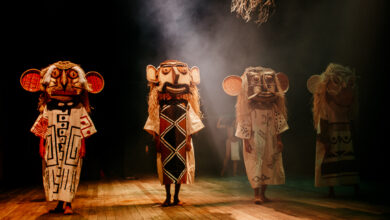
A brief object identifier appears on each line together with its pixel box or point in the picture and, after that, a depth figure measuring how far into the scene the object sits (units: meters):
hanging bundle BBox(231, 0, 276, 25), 4.55
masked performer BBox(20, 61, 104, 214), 3.67
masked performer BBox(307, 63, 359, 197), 4.57
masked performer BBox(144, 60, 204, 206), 4.05
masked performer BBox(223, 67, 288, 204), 4.23
